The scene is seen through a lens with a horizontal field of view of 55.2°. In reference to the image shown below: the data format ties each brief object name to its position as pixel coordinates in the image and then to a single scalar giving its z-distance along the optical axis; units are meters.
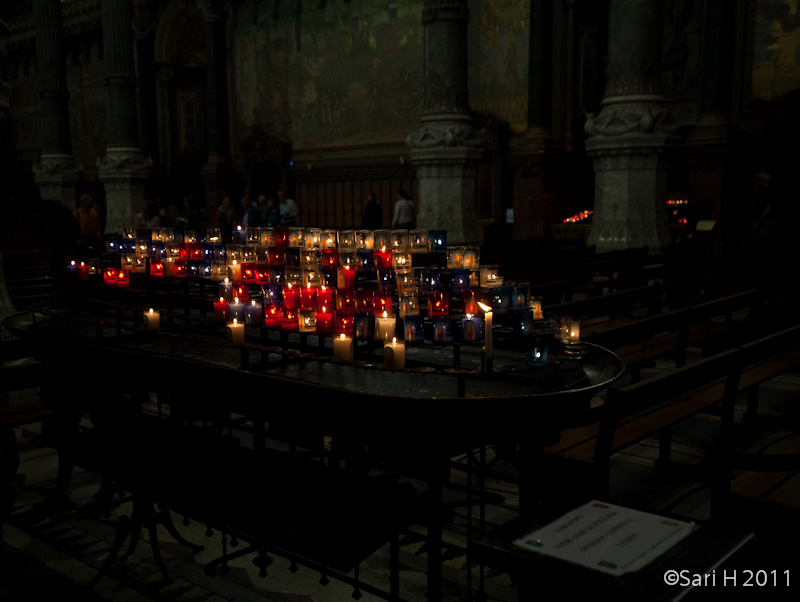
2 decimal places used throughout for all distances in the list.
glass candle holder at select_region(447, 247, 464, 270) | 4.39
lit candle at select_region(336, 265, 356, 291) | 3.96
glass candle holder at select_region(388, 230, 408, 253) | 4.28
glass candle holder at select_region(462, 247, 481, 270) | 4.38
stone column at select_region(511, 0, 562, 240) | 15.78
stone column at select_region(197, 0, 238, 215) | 22.09
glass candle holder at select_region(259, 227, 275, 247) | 5.04
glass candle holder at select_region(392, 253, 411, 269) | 4.16
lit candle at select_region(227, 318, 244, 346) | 3.36
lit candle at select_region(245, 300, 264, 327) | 3.53
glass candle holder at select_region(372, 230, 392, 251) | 4.33
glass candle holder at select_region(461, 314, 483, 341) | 3.21
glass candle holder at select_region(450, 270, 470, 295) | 3.75
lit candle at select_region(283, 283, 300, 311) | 3.49
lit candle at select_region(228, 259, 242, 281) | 4.19
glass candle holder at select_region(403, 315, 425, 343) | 3.22
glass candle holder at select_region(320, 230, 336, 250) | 4.71
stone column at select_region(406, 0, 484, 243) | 10.87
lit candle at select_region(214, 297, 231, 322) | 3.73
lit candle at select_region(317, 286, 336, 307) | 3.38
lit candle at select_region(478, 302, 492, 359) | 2.78
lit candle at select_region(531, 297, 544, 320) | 3.71
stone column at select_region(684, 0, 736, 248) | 14.09
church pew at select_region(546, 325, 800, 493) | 3.02
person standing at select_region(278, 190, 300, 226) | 15.78
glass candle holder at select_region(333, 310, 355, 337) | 3.26
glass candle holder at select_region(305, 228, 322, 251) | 4.80
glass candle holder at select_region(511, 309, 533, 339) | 3.34
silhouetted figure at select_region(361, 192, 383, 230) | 15.41
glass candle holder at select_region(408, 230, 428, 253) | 4.46
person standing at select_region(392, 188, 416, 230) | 13.41
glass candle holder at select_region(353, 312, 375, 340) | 3.25
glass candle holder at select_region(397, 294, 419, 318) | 3.49
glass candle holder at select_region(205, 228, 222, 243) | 5.49
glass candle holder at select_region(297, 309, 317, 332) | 3.45
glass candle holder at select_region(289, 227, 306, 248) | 4.91
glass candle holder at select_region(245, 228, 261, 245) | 5.12
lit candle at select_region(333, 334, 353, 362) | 3.12
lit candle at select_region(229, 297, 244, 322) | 3.49
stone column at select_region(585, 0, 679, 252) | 9.86
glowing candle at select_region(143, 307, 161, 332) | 3.92
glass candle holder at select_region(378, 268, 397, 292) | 3.77
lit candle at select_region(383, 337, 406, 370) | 2.98
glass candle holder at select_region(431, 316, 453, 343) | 3.17
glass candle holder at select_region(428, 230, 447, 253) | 4.51
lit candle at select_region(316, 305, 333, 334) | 3.33
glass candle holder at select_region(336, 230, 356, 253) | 4.57
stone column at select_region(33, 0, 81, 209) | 19.03
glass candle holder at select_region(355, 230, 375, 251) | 4.54
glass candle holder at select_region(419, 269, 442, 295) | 3.73
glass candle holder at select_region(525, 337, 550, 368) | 3.04
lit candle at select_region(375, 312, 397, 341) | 3.18
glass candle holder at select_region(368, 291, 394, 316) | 3.34
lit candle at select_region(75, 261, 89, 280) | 5.16
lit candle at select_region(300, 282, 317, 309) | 3.53
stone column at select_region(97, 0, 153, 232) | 17.52
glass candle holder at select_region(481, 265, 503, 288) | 4.02
